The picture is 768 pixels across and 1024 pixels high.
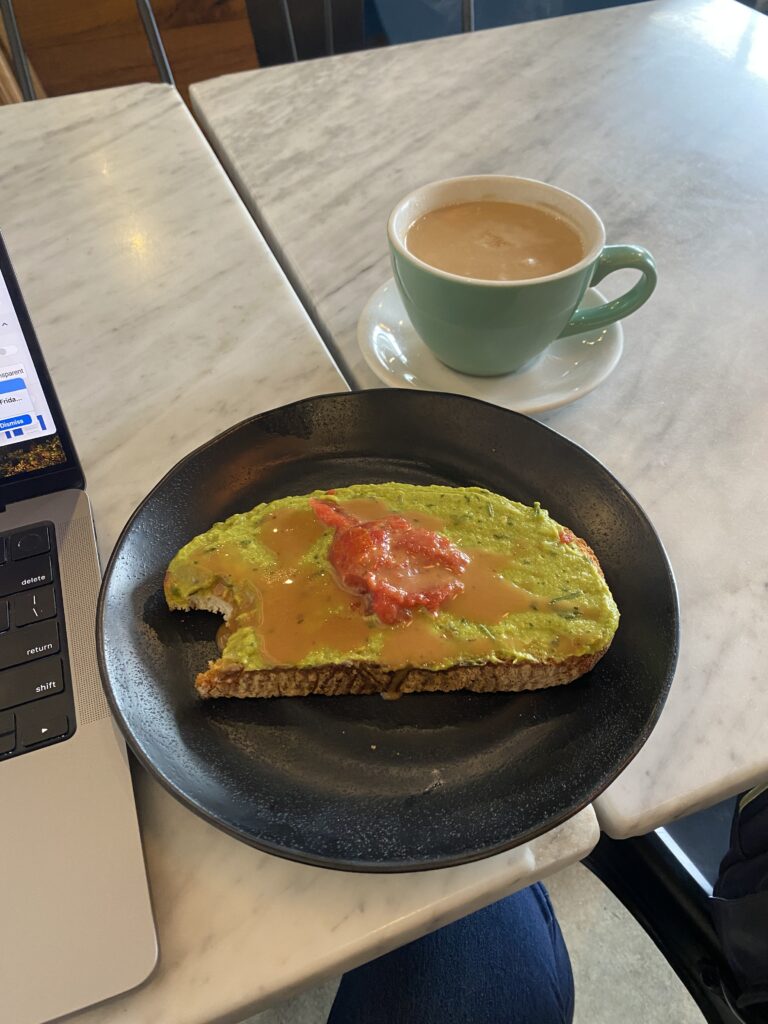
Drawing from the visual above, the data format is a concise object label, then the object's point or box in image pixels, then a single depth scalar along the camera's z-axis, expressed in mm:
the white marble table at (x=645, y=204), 579
